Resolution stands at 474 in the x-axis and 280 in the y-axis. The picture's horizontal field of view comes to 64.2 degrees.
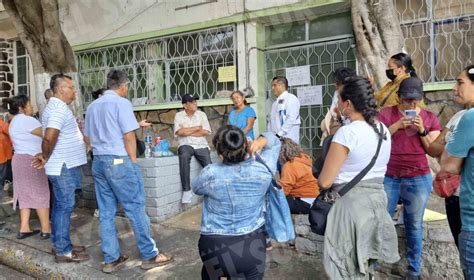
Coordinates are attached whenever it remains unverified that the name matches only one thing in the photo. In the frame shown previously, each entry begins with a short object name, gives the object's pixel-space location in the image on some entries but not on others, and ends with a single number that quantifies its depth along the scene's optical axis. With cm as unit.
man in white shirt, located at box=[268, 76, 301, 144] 484
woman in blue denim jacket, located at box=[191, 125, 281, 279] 222
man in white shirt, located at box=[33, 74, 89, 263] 349
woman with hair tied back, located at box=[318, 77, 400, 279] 217
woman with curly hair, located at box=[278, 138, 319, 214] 366
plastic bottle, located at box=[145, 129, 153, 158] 498
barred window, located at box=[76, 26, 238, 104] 677
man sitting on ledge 501
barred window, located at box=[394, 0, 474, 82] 498
